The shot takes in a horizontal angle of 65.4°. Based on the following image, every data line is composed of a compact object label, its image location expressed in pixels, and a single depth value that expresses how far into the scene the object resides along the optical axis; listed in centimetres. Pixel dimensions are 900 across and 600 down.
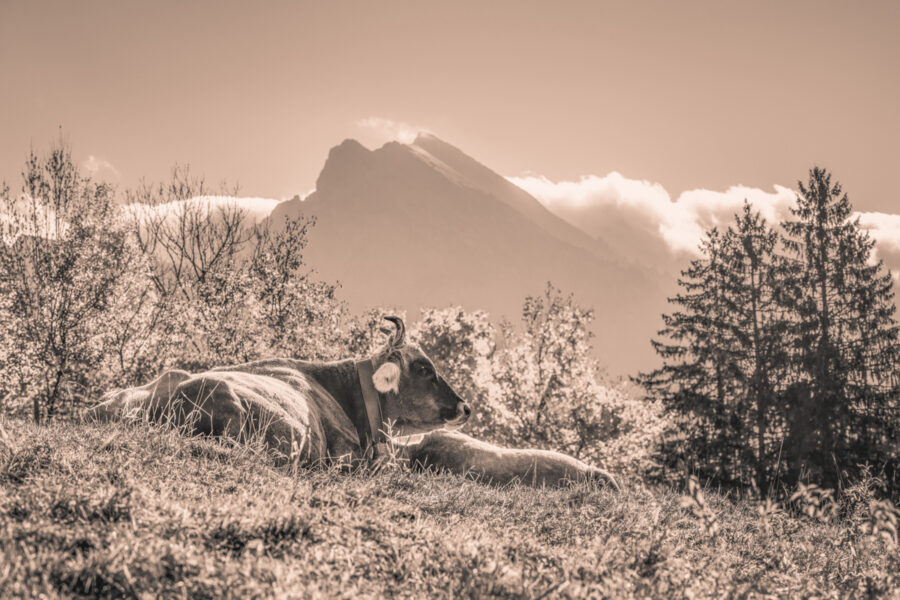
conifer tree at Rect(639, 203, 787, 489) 3412
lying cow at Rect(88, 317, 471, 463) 731
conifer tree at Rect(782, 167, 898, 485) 3191
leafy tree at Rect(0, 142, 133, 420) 2414
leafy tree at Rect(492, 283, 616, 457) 4175
